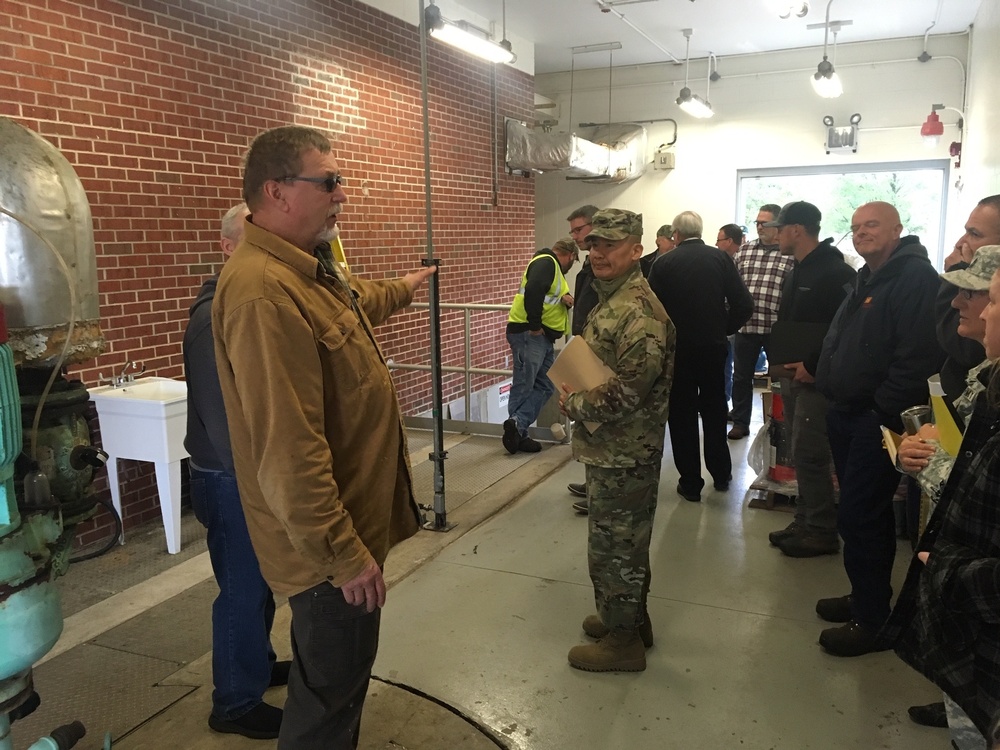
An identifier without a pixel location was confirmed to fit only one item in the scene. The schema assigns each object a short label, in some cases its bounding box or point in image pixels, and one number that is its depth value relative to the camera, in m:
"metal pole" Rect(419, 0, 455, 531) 3.40
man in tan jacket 1.44
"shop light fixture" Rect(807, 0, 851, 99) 6.32
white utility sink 3.51
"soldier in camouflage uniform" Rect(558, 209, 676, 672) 2.41
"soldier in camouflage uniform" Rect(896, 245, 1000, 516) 1.78
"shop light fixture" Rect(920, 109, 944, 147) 6.99
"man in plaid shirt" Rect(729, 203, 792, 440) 5.54
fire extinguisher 4.05
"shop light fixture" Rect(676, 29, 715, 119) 7.86
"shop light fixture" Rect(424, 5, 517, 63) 4.89
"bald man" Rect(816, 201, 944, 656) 2.47
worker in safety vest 5.09
